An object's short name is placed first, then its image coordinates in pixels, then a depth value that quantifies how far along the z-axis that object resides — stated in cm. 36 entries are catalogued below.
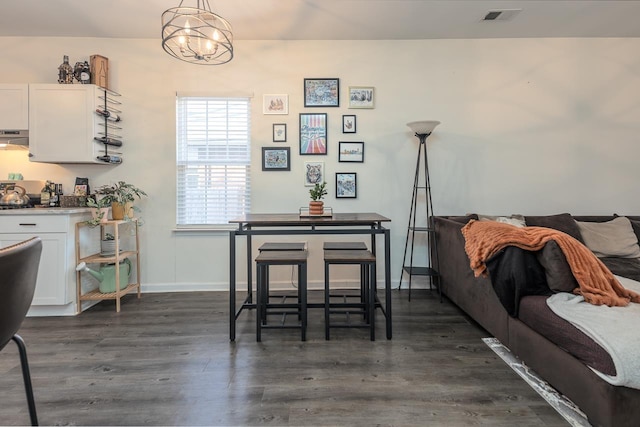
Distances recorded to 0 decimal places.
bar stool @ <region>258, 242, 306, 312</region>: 260
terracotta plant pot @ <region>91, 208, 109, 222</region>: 288
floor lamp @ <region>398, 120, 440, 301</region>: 320
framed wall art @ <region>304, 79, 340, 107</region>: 339
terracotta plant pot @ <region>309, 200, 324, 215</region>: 255
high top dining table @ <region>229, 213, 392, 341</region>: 223
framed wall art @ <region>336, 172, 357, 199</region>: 345
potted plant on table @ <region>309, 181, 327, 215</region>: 252
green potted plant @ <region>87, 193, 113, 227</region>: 287
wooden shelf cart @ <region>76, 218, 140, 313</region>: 280
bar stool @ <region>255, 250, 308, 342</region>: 222
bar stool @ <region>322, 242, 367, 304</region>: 258
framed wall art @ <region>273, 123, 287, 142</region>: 340
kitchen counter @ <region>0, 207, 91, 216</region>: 259
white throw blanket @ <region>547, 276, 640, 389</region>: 122
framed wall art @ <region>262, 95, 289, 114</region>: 339
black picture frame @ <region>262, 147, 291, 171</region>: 341
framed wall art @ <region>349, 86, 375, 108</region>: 341
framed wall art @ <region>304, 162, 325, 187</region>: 344
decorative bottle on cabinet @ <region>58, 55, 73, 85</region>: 306
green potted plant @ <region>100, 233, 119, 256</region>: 300
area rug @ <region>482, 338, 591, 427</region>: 145
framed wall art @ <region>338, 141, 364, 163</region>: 343
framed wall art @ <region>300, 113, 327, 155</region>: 341
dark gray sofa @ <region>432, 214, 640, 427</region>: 126
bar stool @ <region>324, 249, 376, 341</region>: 222
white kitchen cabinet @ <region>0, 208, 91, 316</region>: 261
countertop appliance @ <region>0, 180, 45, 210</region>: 318
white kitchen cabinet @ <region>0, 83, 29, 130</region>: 294
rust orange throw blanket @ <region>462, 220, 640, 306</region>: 164
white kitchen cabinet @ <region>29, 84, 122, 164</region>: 296
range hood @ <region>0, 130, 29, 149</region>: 296
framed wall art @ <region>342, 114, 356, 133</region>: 342
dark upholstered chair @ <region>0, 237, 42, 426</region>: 93
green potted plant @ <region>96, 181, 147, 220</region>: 302
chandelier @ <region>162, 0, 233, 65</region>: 198
